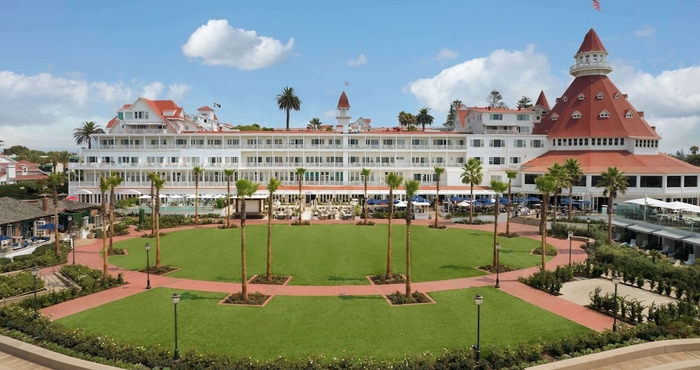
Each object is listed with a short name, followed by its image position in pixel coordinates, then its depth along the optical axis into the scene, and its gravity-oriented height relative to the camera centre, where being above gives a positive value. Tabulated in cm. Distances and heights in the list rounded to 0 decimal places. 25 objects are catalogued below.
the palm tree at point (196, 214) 4375 -383
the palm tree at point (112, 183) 2584 -36
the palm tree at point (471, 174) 4330 +57
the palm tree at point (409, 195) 1984 -85
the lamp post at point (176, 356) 1320 -573
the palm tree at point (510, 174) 3717 +47
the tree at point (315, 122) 11258 +1533
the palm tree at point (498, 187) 3338 -60
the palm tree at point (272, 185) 2635 -44
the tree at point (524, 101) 10312 +1954
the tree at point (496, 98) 10975 +2157
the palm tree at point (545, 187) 2589 -44
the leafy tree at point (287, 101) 8688 +1621
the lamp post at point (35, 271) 1841 -419
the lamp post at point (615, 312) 1602 -519
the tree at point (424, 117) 9675 +1442
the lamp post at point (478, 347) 1335 -548
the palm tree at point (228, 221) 4053 -420
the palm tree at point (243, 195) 1939 -87
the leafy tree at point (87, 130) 7942 +896
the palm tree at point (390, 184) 2306 -35
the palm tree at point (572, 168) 4331 +123
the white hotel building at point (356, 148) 5884 +454
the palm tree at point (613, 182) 3407 -15
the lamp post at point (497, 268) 2193 -475
